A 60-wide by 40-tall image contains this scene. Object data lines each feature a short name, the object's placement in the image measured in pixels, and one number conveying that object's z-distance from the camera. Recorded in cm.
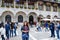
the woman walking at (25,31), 465
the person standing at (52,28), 661
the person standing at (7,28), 612
